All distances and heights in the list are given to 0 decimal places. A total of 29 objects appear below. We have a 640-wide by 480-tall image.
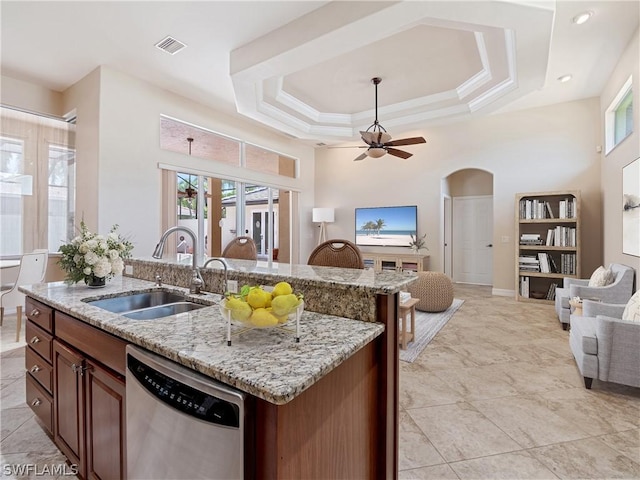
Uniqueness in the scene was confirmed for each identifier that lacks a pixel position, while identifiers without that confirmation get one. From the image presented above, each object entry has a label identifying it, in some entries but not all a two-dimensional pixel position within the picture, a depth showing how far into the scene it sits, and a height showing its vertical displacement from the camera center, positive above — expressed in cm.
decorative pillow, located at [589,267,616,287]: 375 -43
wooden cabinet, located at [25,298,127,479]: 126 -68
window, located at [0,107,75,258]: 418 +78
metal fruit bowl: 100 -24
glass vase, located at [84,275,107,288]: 200 -26
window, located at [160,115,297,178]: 489 +162
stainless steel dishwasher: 83 -53
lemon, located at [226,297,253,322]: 100 -22
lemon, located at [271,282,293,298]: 108 -17
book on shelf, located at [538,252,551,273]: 524 -35
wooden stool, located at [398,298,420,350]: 322 -83
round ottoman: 453 -73
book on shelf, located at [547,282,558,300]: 525 -82
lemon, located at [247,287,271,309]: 103 -19
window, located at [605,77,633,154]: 372 +162
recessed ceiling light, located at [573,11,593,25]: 306 +219
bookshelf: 506 +0
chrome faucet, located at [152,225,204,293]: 181 -20
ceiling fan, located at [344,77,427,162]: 440 +139
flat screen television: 680 +34
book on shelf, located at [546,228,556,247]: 520 +9
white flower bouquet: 195 -12
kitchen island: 83 -36
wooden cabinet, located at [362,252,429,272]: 647 -42
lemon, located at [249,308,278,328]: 99 -24
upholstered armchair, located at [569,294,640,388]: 227 -79
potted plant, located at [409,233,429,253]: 662 -4
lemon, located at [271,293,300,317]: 100 -20
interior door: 711 +3
